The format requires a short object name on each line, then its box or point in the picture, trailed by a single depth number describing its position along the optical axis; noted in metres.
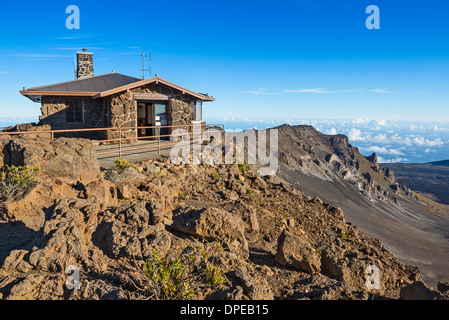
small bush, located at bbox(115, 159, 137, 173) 9.50
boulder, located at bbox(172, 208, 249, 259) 5.35
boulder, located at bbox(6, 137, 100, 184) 7.52
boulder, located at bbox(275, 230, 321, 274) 5.26
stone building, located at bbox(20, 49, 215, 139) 15.73
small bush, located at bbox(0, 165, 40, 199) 6.61
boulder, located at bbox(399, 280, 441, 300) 3.94
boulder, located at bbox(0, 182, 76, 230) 5.73
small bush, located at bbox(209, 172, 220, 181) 11.23
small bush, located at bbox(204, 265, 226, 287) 3.82
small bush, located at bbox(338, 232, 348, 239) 10.09
